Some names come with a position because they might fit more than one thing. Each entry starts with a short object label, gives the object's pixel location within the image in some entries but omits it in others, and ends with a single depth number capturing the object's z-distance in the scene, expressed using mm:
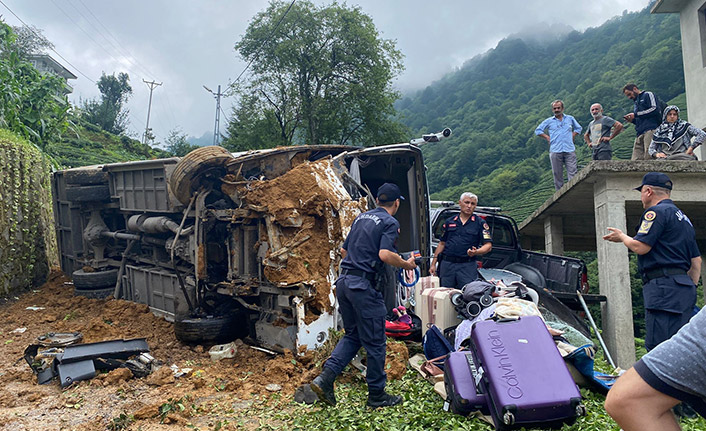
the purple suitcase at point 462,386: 3605
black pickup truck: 7129
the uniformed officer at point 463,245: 6215
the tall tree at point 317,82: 28359
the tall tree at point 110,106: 39875
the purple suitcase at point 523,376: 3289
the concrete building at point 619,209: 6480
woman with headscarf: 7184
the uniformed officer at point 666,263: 4223
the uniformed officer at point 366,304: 3971
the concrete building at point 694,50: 11555
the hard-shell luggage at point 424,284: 5960
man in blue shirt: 9125
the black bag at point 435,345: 4727
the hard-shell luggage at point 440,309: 5207
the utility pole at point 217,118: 38719
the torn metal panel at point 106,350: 4723
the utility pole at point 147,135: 39419
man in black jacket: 7621
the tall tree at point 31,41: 43281
